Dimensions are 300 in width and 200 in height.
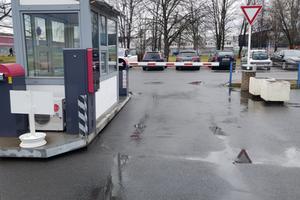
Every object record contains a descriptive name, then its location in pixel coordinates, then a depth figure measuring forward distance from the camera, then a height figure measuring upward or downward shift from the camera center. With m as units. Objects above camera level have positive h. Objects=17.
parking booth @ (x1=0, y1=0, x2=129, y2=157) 5.84 -0.03
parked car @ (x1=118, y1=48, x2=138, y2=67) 25.75 +0.19
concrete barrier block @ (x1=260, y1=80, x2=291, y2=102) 9.91 -1.13
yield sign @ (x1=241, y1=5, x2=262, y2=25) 11.10 +1.60
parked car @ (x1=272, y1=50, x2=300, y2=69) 24.36 -0.31
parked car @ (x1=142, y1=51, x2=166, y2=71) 24.41 -0.07
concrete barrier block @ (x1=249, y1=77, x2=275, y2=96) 10.91 -1.09
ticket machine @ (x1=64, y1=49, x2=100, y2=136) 5.77 -0.58
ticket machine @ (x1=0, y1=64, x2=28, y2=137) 5.73 -0.88
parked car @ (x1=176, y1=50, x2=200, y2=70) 24.19 -0.08
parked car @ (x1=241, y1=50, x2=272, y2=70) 24.29 -0.36
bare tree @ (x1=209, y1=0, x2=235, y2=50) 44.88 +5.71
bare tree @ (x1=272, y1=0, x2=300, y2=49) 41.44 +5.39
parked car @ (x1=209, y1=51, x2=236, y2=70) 24.62 -0.19
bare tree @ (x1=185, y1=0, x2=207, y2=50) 36.19 +4.84
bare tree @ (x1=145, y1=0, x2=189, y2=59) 35.09 +4.73
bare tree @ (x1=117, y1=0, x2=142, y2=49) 38.73 +4.90
